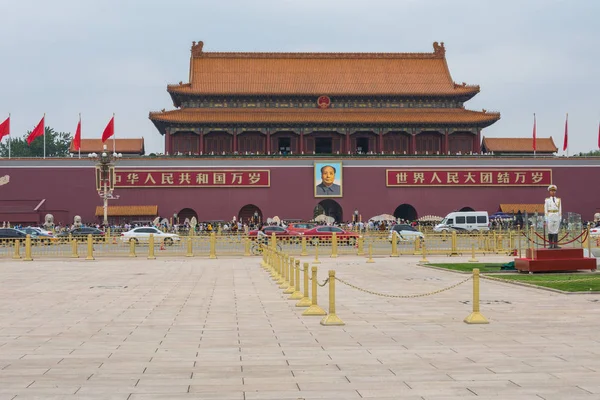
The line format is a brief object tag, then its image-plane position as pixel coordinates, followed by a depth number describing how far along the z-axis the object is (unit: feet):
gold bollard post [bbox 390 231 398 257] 103.03
